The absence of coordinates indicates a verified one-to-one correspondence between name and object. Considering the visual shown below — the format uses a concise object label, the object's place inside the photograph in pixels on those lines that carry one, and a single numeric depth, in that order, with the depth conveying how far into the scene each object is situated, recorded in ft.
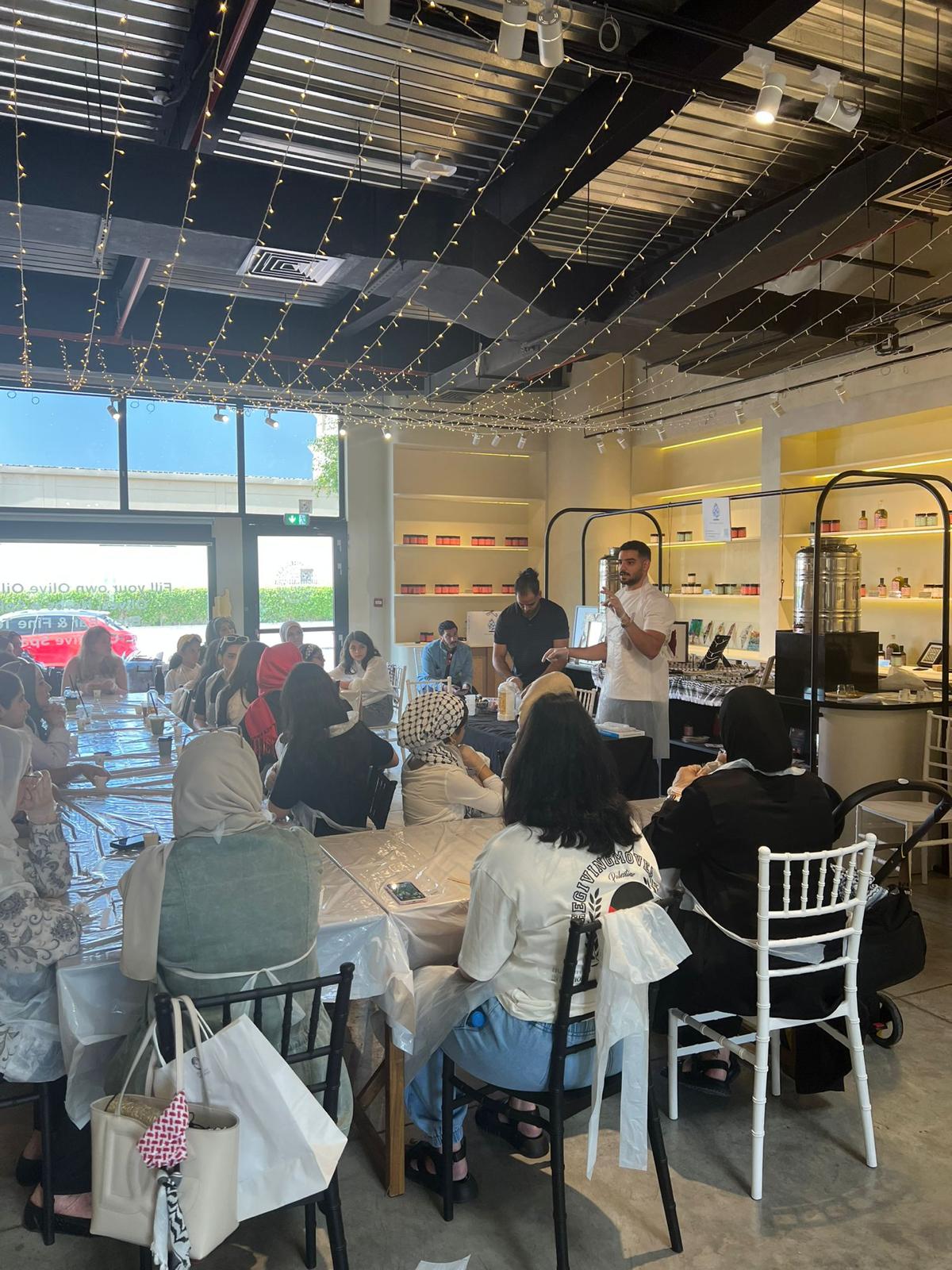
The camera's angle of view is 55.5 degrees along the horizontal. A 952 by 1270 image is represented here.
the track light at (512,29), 9.05
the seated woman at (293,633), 24.57
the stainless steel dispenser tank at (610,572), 22.31
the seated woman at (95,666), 22.12
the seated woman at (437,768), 10.55
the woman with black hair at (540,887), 6.87
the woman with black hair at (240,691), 18.13
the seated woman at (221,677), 18.88
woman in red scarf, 16.66
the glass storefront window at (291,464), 32.45
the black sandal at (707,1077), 9.39
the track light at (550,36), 9.50
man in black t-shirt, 19.63
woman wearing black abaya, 8.36
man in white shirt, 16.80
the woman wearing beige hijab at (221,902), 6.34
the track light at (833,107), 10.78
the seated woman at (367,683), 22.80
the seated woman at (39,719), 11.71
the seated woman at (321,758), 11.53
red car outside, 29.58
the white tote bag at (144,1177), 5.43
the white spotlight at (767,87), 10.53
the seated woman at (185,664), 22.77
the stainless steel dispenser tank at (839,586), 17.62
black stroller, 8.64
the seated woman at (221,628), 24.70
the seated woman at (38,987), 6.82
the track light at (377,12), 8.93
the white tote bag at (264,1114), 5.69
